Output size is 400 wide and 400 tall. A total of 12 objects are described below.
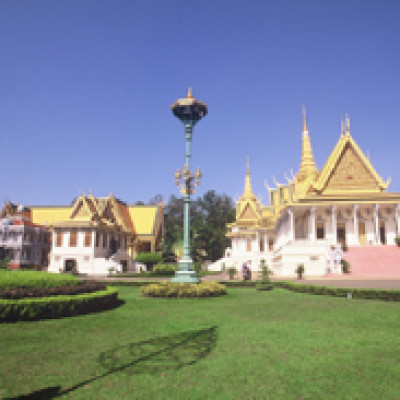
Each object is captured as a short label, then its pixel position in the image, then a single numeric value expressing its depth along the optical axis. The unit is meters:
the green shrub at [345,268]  23.95
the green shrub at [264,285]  17.91
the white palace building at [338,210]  27.69
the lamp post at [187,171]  16.33
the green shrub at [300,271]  23.08
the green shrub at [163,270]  33.03
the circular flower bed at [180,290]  14.18
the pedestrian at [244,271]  23.19
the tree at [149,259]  40.50
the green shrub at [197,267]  36.62
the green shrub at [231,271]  25.92
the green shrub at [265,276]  18.38
